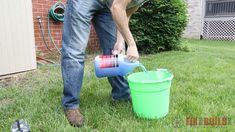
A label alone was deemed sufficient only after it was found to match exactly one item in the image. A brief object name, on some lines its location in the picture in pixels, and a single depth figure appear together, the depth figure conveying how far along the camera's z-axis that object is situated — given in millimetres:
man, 2145
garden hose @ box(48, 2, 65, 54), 4900
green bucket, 2145
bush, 5586
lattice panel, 13008
